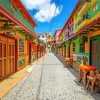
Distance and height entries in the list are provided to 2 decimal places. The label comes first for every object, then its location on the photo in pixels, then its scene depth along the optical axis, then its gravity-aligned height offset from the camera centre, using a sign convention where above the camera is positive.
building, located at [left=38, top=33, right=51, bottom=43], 47.08 +7.30
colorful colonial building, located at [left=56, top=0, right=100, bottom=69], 5.36 +0.81
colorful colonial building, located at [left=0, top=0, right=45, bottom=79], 4.61 +0.65
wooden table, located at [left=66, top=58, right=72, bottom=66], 9.52 -1.09
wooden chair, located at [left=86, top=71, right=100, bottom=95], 3.67 -1.21
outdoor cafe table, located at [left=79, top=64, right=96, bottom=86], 4.34 -0.91
